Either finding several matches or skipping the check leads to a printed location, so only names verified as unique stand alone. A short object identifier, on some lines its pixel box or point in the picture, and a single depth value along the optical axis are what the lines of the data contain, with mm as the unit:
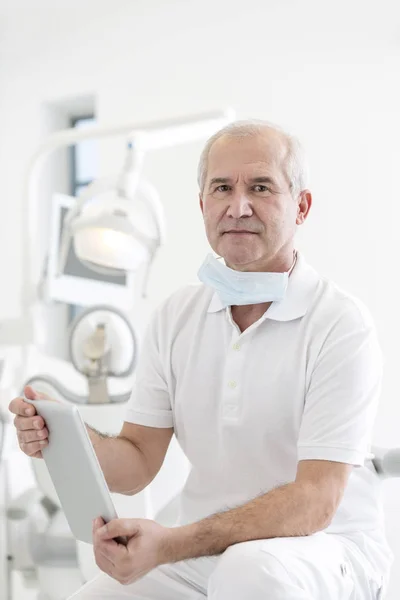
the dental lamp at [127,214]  2266
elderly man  1188
